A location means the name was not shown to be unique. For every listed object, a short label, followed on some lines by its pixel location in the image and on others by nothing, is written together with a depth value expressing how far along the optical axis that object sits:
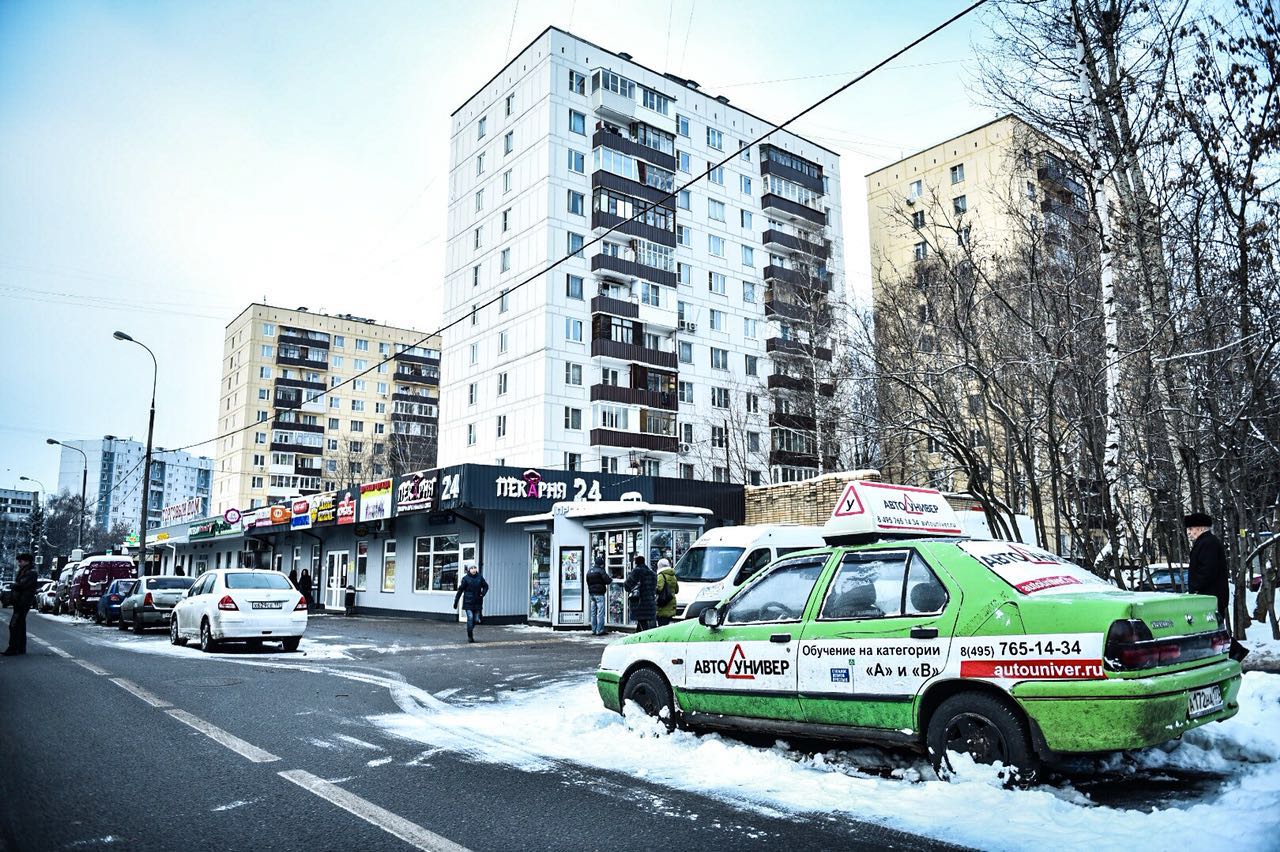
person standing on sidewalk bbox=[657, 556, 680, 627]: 16.98
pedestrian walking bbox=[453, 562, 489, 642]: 19.73
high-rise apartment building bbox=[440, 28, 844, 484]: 47.66
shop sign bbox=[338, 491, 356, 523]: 33.06
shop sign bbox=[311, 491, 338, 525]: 34.38
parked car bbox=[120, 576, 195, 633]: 22.73
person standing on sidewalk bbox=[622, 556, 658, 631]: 18.08
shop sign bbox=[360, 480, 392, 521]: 30.69
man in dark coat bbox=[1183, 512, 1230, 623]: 9.04
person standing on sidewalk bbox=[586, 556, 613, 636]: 21.59
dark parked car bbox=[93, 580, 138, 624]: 27.20
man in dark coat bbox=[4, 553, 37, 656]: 15.22
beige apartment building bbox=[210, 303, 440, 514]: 83.44
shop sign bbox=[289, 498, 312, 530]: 36.50
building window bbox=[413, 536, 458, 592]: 29.31
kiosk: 23.00
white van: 17.75
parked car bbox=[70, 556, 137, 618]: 32.47
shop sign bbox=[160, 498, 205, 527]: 54.74
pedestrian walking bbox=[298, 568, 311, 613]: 34.20
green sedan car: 5.08
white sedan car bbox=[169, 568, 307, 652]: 16.47
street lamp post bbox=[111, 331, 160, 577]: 34.78
